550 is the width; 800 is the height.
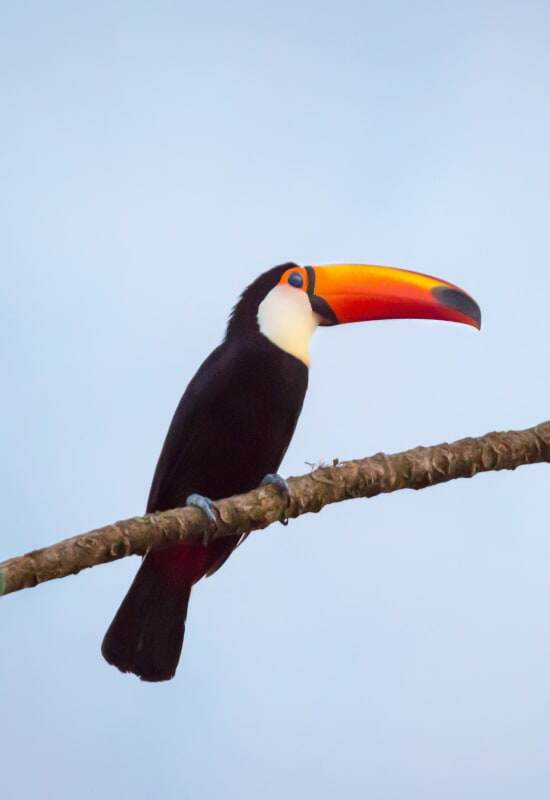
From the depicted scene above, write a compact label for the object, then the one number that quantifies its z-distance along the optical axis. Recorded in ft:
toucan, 29.89
